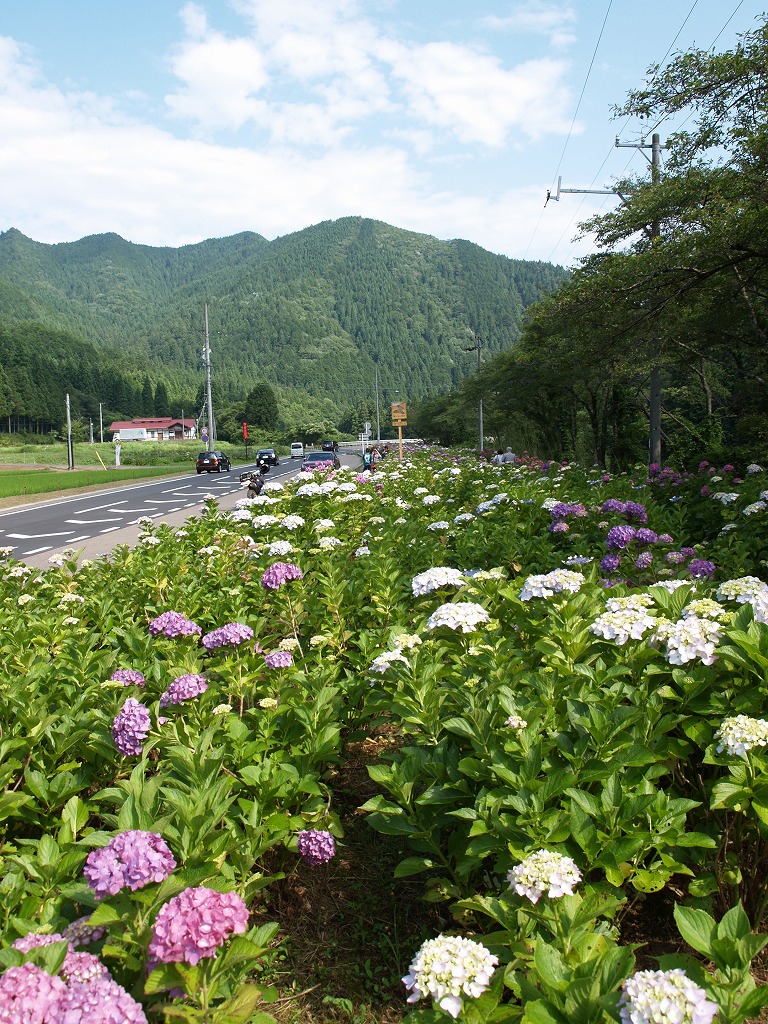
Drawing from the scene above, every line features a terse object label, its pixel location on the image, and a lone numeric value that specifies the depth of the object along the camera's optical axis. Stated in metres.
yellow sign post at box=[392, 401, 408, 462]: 30.94
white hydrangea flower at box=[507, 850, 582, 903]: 1.69
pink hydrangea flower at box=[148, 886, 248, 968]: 1.52
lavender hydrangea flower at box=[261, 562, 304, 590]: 4.48
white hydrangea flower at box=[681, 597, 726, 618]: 2.55
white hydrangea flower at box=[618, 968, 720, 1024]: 1.25
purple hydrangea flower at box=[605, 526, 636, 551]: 4.92
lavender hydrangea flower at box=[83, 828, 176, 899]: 1.68
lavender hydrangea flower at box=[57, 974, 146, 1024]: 1.43
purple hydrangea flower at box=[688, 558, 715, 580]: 4.14
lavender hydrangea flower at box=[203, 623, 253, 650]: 3.44
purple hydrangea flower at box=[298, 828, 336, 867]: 2.49
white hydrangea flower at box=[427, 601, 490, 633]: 2.93
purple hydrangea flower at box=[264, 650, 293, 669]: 3.35
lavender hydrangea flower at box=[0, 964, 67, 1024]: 1.37
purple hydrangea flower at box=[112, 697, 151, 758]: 2.71
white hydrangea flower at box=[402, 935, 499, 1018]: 1.41
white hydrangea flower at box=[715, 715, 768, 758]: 1.98
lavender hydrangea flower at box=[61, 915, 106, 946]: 1.79
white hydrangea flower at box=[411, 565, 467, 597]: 3.54
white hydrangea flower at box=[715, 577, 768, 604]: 2.68
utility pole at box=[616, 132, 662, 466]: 18.34
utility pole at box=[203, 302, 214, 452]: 52.43
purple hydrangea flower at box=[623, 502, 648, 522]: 5.90
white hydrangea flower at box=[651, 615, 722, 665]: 2.35
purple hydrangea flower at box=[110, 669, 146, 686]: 3.28
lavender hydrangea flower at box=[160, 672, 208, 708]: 2.90
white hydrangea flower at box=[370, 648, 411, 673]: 2.79
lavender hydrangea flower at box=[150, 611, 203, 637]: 3.71
